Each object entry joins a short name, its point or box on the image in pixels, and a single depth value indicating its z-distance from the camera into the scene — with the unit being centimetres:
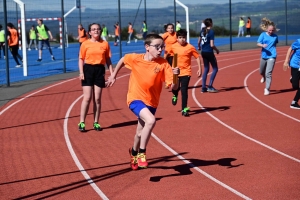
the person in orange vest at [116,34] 4436
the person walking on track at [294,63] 1469
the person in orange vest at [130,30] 4530
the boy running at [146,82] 805
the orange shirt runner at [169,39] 1702
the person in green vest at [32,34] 4097
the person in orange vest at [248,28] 5409
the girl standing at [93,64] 1136
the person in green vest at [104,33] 4382
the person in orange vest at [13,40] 2528
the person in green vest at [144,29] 4209
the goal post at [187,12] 3003
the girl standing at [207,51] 1709
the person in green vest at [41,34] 2991
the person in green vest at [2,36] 2931
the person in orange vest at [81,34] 3157
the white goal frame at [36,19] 3188
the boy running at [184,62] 1332
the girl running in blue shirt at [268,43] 1599
